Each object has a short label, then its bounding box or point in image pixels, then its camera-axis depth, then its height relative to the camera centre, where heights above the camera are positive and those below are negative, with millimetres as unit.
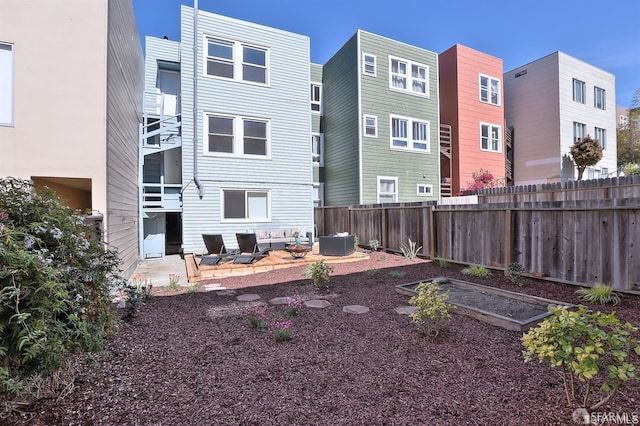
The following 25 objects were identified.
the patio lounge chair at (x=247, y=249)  8561 -985
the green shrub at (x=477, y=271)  6418 -1236
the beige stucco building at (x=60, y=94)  5539 +2249
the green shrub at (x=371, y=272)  7027 -1346
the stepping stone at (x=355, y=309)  4483 -1411
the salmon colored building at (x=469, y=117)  16281 +5214
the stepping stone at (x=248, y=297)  5269 -1447
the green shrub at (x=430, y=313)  3443 -1107
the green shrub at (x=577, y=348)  1740 -806
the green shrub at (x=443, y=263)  7515 -1215
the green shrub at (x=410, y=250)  8796 -1046
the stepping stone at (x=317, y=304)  4816 -1422
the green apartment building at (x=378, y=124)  14109 +4316
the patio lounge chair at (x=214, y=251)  8445 -1059
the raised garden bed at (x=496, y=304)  3800 -1350
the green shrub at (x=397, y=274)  6758 -1330
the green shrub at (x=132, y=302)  4195 -1195
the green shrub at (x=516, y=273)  5742 -1128
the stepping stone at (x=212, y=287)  6160 -1472
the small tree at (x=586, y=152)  17172 +3374
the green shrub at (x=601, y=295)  4512 -1229
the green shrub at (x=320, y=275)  5805 -1142
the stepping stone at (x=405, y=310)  4373 -1389
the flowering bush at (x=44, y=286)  1729 -460
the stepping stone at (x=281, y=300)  5000 -1420
